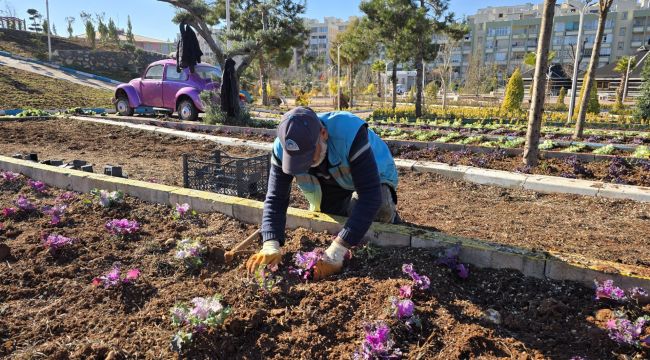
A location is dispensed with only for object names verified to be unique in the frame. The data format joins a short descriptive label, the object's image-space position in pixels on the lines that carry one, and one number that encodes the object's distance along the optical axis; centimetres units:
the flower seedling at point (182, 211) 334
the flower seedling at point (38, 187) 420
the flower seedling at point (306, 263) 230
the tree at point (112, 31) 3588
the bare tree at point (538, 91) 520
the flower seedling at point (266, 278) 216
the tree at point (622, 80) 2012
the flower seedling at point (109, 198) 356
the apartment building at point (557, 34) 5931
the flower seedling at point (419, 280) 207
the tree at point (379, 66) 3177
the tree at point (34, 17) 3319
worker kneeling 194
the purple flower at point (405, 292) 201
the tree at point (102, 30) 3600
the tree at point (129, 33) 3786
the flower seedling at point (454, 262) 229
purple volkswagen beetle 1134
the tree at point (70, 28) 3659
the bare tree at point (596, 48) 769
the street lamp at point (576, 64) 1228
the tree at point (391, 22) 1658
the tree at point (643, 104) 1458
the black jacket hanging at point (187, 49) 1071
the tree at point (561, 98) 2373
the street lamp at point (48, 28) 2652
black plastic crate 407
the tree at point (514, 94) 1723
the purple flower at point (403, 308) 188
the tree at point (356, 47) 1958
